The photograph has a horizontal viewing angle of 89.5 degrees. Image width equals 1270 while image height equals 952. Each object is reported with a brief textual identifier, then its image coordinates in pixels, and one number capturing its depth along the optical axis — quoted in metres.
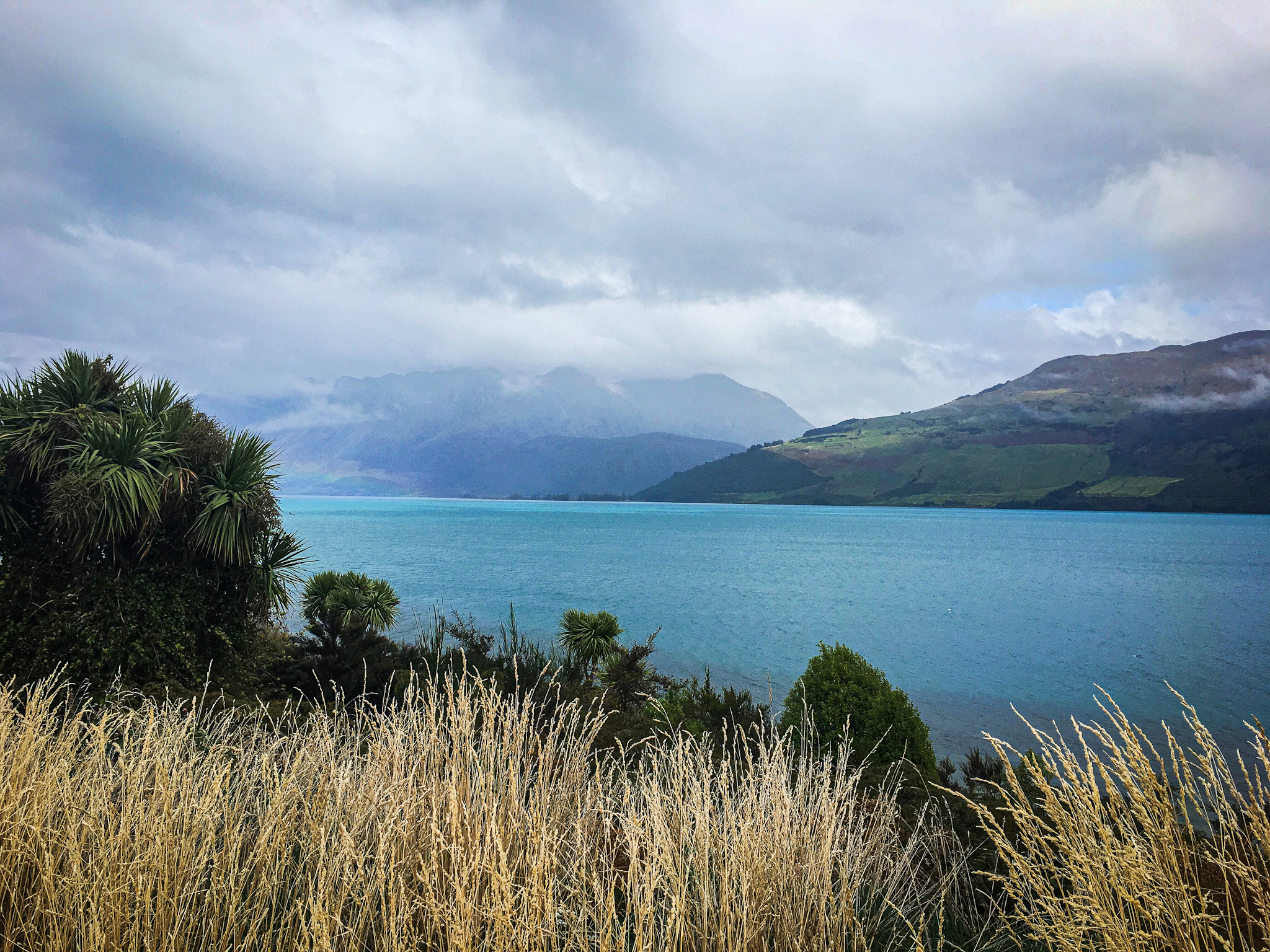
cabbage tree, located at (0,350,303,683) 7.59
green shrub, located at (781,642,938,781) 7.14
